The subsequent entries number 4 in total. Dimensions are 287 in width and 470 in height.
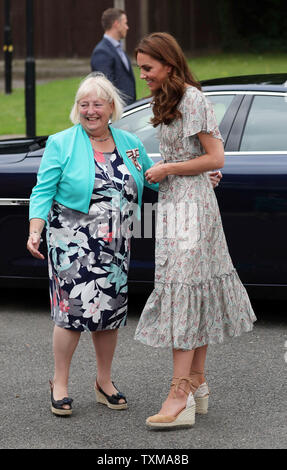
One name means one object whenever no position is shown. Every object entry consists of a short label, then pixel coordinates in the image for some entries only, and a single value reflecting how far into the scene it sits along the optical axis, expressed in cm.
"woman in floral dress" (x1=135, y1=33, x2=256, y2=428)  791
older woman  806
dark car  1087
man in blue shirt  1802
